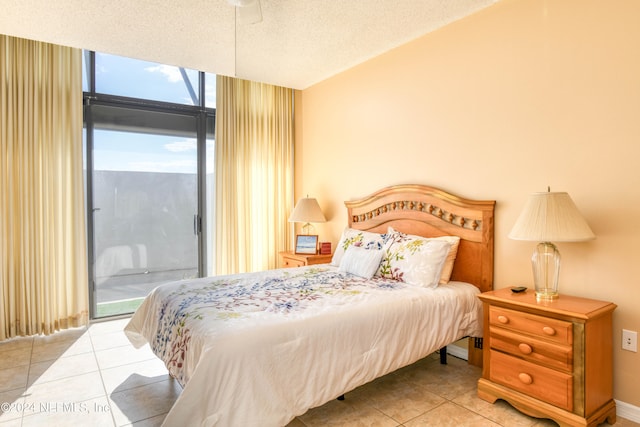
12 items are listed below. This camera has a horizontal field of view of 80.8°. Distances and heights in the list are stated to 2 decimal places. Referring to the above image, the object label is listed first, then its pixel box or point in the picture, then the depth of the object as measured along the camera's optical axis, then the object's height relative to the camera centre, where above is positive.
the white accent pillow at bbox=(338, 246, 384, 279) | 3.10 -0.42
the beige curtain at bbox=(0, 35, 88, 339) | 3.50 +0.22
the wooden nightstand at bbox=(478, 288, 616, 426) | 2.01 -0.84
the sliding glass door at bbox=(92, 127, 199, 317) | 4.11 -0.01
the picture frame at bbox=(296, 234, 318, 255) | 4.34 -0.37
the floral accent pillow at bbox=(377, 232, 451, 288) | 2.78 -0.38
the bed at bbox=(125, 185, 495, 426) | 1.71 -0.62
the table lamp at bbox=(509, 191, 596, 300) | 2.14 -0.11
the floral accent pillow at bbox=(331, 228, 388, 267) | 3.37 -0.27
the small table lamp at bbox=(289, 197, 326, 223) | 4.33 +0.00
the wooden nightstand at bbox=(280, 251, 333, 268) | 4.09 -0.52
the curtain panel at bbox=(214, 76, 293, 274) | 4.60 +0.50
